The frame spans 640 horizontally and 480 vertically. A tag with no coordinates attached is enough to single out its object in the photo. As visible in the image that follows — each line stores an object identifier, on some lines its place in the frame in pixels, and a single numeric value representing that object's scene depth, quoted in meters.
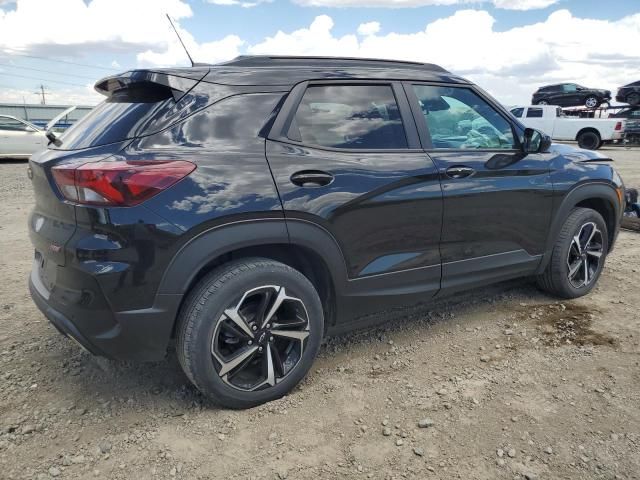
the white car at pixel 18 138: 13.81
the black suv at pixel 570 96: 24.80
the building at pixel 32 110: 28.86
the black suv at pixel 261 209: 2.32
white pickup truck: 18.73
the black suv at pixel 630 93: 22.27
